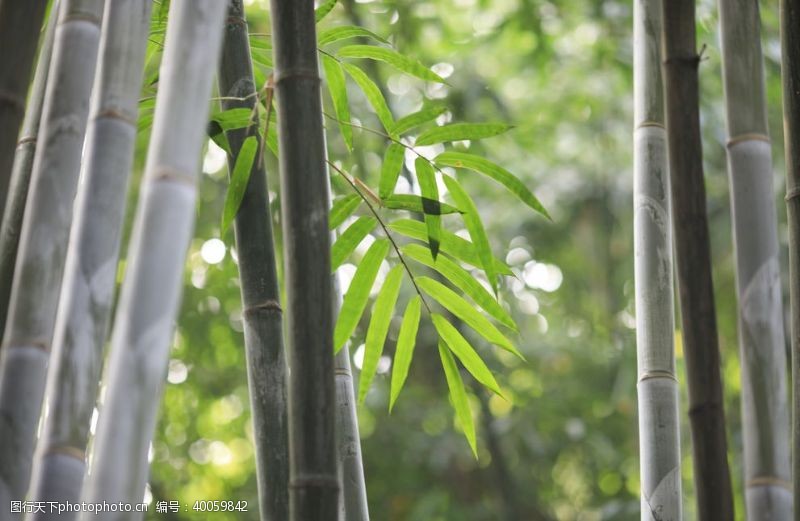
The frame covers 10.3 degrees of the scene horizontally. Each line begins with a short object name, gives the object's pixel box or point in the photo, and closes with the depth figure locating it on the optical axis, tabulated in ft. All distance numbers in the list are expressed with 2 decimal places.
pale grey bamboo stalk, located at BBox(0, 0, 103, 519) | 11.21
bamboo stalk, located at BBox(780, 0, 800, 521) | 11.37
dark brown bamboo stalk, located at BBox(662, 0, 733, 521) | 11.12
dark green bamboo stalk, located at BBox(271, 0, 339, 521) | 11.12
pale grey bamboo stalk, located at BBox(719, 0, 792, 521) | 11.20
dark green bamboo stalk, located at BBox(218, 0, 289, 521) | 11.68
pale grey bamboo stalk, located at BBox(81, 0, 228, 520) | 10.89
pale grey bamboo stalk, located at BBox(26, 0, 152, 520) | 11.11
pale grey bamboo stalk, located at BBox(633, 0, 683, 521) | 11.72
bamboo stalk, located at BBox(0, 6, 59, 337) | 11.67
